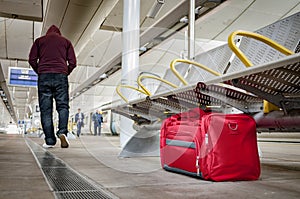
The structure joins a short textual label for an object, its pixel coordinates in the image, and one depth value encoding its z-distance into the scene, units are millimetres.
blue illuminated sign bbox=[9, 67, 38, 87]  12305
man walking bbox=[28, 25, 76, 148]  3188
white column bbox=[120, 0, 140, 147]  4277
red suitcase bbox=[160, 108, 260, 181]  1677
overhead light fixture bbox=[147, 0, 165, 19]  4583
